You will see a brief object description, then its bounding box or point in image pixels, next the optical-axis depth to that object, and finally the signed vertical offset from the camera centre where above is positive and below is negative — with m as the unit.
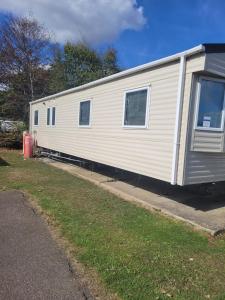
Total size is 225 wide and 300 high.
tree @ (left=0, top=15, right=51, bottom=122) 21.70 +4.30
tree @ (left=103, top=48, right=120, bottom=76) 27.11 +5.78
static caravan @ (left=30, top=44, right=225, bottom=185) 4.99 +0.12
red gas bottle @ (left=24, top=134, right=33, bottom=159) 12.93 -1.34
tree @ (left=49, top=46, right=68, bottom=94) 23.66 +3.91
